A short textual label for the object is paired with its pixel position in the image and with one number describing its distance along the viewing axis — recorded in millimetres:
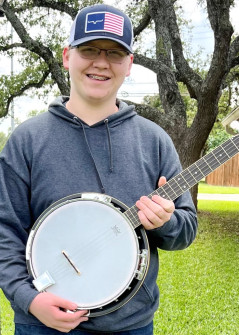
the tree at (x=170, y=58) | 9078
